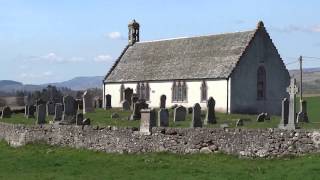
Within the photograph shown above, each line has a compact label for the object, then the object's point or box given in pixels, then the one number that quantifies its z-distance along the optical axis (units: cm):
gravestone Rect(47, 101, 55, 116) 3983
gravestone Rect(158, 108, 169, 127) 2664
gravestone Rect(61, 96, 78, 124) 3309
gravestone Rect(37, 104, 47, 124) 3311
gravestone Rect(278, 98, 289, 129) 2579
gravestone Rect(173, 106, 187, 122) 3222
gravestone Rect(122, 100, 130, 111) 4579
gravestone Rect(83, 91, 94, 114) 4288
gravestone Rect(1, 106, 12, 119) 4094
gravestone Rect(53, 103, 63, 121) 3406
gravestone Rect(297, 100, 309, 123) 3207
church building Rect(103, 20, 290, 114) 4591
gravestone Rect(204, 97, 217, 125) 3000
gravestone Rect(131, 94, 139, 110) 4312
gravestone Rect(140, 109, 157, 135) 2494
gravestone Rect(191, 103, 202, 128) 2605
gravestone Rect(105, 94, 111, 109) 5108
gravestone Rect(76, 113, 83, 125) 2993
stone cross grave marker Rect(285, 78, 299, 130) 2384
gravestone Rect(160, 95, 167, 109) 4328
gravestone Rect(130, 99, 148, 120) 3356
